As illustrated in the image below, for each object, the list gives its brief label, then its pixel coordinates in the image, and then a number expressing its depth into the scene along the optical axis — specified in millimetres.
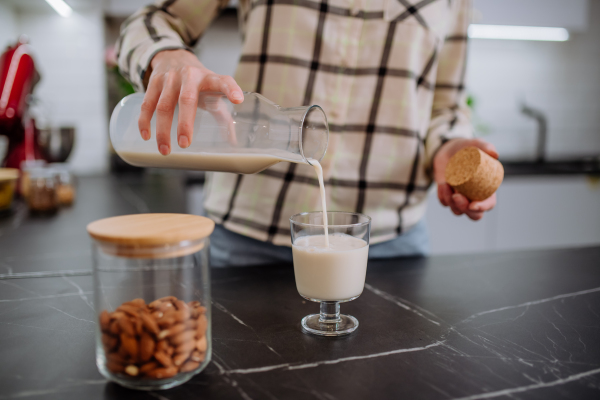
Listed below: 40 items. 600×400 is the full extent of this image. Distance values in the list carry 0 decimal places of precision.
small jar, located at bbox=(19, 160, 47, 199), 1736
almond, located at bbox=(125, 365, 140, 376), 526
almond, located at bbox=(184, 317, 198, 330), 544
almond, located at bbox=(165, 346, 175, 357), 532
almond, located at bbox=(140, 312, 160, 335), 522
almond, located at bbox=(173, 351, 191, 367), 536
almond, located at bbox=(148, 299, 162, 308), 556
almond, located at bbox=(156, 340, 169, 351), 526
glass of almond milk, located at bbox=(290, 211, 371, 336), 702
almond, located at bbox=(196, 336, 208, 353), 555
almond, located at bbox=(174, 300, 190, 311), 552
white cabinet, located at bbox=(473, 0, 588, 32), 2490
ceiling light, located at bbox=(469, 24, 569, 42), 2670
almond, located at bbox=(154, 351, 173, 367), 524
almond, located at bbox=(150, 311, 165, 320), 538
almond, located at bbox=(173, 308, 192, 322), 541
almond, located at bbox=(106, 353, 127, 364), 528
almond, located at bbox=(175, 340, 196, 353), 538
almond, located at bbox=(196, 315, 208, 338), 558
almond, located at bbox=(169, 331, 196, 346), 535
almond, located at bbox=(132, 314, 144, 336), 524
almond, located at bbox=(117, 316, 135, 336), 526
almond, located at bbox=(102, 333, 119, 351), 531
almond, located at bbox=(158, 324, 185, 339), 525
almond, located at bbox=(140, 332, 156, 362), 522
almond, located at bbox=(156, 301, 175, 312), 550
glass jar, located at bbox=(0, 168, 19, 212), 1535
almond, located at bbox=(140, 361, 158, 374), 525
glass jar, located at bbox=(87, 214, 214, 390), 524
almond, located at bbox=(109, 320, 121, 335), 530
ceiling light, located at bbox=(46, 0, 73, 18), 2176
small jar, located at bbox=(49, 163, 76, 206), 1754
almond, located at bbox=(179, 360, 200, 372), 542
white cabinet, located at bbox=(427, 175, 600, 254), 2371
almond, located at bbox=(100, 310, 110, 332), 537
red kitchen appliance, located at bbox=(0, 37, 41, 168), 1793
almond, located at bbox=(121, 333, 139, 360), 524
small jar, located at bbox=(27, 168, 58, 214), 1617
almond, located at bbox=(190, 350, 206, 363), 551
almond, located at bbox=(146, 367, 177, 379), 526
